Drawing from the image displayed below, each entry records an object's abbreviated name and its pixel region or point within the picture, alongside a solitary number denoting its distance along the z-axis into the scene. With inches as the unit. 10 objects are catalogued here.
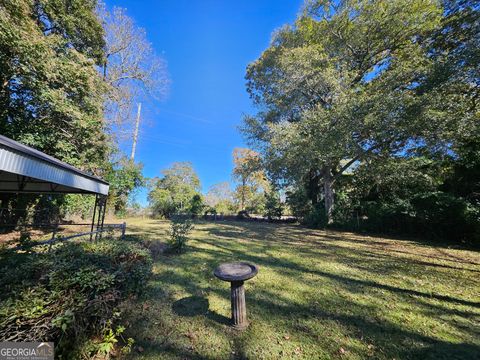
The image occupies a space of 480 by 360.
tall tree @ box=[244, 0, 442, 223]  337.7
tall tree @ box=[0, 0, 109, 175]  265.9
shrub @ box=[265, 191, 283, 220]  695.7
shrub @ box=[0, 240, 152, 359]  66.4
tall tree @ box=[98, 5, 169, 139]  460.4
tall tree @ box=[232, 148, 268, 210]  1054.1
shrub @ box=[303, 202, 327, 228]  493.1
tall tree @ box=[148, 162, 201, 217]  770.2
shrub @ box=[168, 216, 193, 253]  247.6
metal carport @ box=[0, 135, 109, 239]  93.4
